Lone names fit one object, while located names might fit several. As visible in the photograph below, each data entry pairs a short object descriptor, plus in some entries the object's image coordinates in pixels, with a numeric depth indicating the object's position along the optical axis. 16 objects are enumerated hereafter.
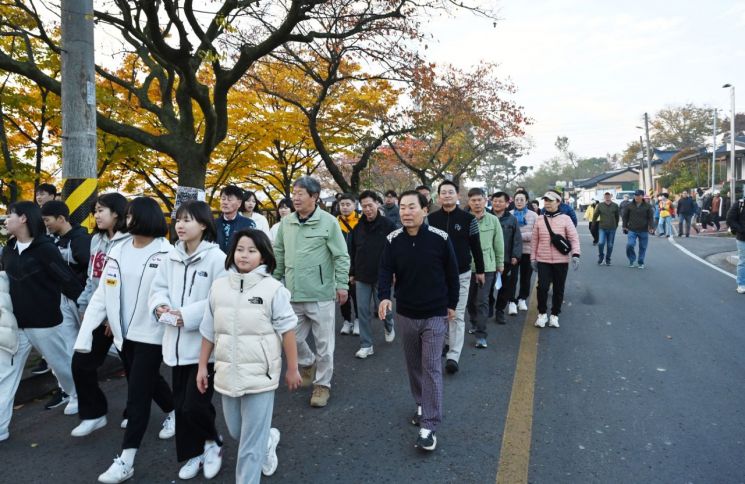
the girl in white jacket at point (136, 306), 3.22
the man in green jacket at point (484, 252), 5.96
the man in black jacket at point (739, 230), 8.48
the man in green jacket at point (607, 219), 12.05
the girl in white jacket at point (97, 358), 3.55
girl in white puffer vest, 2.77
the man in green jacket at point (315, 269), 4.34
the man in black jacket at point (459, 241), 5.04
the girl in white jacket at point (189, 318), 3.05
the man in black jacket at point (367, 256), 5.68
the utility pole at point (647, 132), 38.59
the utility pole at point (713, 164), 28.86
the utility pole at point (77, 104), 5.38
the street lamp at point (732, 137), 21.35
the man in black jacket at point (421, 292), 3.51
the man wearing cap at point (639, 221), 11.41
